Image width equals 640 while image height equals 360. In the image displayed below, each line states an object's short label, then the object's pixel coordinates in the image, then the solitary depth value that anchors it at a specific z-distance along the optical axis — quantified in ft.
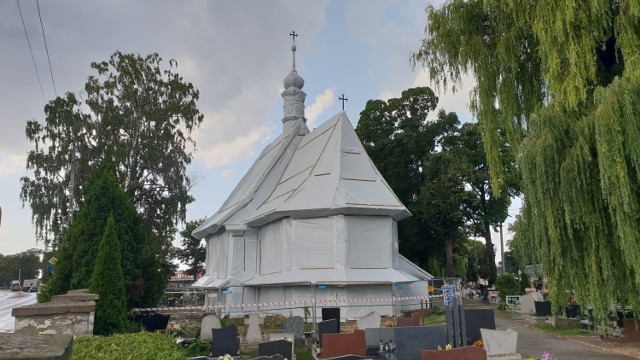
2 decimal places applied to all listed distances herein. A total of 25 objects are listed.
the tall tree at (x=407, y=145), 110.63
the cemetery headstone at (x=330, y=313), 48.06
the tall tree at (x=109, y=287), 37.06
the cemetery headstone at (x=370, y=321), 46.73
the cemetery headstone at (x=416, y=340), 29.30
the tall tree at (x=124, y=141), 94.12
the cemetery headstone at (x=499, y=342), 28.66
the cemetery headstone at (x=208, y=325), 42.80
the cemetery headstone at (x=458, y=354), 22.25
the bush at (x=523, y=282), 88.90
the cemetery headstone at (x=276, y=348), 29.12
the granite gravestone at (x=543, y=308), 58.80
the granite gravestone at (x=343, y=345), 30.53
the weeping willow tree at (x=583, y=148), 24.95
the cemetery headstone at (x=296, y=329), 43.42
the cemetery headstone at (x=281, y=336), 38.37
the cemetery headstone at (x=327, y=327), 38.55
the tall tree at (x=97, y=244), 46.24
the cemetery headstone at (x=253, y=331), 43.37
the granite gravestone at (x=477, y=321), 35.29
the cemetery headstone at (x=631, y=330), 38.99
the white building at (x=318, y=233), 65.31
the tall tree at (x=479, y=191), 107.24
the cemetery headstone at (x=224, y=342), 34.81
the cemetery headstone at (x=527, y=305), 65.16
